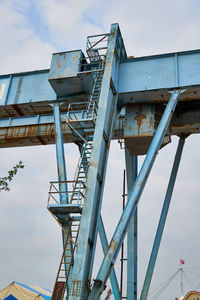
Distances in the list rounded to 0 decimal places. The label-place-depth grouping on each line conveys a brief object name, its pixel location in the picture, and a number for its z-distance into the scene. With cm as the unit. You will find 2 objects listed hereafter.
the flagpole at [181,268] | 3140
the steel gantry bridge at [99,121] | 1057
